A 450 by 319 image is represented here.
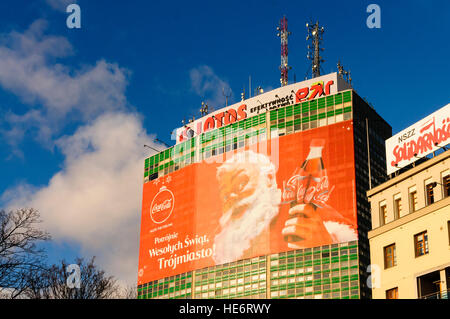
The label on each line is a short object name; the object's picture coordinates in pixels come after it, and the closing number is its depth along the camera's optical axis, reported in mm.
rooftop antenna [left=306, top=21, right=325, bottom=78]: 195375
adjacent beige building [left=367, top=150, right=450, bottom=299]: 66688
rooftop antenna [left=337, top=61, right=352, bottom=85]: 189500
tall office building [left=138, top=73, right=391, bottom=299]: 165750
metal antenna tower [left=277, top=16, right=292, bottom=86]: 197375
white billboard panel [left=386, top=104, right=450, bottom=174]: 76375
